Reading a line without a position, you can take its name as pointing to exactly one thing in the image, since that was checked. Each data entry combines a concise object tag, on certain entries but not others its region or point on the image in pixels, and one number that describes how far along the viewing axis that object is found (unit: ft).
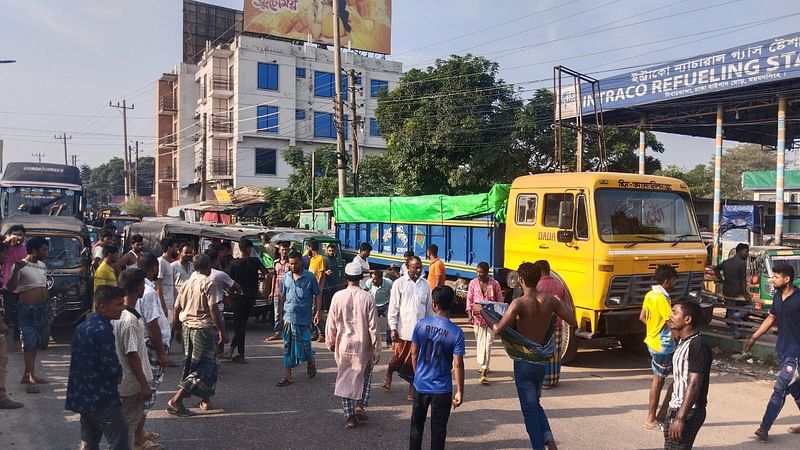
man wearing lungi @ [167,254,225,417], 19.66
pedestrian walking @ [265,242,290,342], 31.23
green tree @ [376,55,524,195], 71.87
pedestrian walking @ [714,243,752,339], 35.45
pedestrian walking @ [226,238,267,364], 27.35
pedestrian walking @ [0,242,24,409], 19.70
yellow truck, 25.55
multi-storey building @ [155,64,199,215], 155.33
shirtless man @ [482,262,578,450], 15.49
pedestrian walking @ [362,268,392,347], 29.58
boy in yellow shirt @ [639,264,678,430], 19.21
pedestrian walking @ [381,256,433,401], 21.68
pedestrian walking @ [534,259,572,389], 22.34
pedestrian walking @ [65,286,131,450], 12.67
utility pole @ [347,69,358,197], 62.75
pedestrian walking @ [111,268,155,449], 13.58
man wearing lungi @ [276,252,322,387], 23.41
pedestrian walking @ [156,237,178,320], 26.02
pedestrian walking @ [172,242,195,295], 26.16
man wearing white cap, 18.58
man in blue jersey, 14.69
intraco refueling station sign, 54.08
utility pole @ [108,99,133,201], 160.41
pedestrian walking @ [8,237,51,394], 22.25
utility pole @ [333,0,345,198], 59.57
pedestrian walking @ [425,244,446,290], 30.48
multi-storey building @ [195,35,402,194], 130.41
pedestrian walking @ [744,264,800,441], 17.67
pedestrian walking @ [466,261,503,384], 24.38
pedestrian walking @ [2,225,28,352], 25.59
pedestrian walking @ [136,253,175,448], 16.19
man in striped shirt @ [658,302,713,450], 12.36
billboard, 132.98
